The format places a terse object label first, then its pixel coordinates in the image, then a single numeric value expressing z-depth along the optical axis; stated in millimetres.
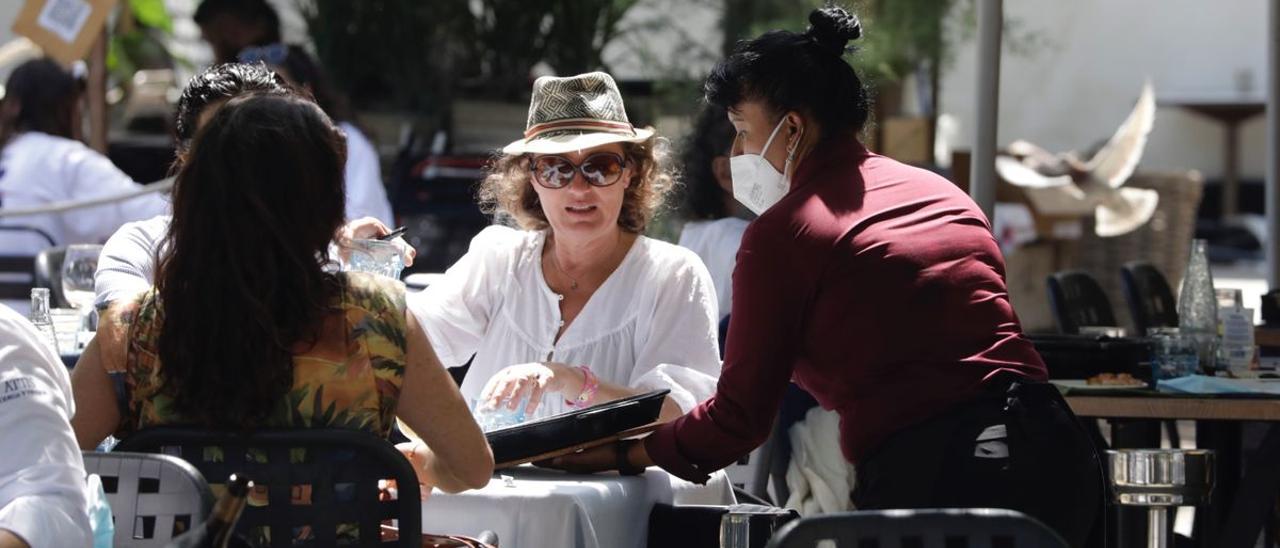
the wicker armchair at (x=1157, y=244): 21148
